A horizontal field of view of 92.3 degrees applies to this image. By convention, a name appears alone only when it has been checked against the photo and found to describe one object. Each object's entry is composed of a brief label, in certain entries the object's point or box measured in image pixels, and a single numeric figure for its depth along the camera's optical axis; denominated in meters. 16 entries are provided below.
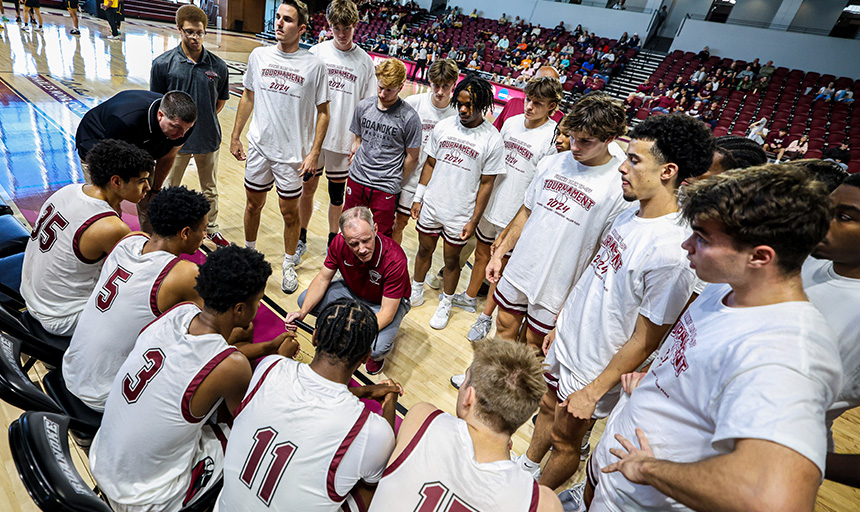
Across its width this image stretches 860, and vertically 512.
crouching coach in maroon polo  2.53
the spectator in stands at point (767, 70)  13.98
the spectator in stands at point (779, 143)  10.95
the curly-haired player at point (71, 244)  2.01
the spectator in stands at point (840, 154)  8.48
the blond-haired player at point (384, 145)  3.28
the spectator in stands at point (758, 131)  10.80
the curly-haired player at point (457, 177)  3.13
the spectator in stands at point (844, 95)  12.18
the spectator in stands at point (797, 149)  10.31
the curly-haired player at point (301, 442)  1.27
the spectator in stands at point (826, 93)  12.44
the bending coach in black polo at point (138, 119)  2.79
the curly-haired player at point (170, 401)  1.42
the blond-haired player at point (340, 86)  3.45
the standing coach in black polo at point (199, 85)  3.41
